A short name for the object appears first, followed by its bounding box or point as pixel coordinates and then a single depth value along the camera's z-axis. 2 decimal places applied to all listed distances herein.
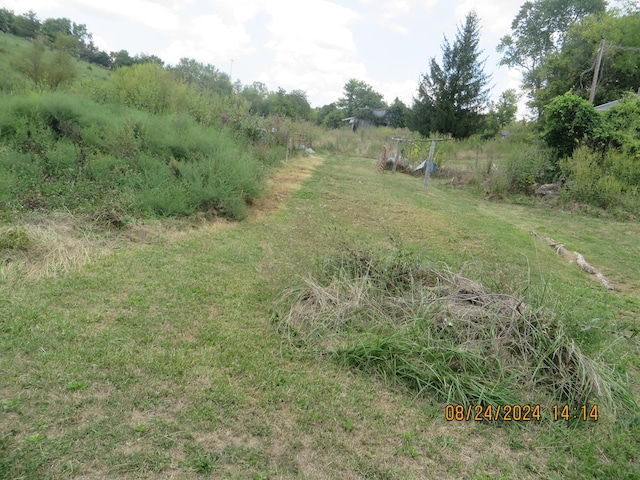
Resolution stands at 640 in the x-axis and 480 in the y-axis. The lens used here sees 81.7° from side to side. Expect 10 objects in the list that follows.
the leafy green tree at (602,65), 21.09
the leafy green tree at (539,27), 34.88
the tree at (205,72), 43.52
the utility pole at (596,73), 14.17
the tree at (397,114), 38.91
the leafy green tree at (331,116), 45.25
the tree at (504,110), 29.28
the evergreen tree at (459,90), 24.34
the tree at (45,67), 10.81
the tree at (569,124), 10.63
